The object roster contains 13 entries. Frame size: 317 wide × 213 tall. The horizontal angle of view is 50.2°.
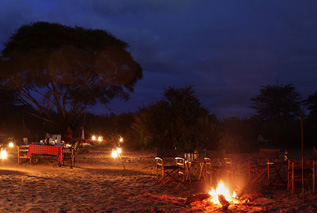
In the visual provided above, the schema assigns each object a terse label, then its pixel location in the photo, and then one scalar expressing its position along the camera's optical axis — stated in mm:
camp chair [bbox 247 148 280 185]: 7567
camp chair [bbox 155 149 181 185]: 6903
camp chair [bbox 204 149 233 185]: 6934
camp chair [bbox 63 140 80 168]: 10275
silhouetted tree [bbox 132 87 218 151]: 13945
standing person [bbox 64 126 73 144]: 19447
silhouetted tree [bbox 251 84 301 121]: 31641
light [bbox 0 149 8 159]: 11505
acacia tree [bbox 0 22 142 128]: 19375
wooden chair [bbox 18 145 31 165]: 10922
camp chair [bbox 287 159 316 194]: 5895
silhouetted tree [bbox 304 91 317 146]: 19406
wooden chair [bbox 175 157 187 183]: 6961
